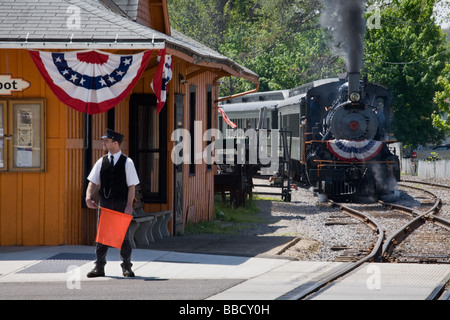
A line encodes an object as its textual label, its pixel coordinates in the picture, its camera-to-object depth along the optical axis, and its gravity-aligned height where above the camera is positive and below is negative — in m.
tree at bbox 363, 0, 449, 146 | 44.44 +5.81
